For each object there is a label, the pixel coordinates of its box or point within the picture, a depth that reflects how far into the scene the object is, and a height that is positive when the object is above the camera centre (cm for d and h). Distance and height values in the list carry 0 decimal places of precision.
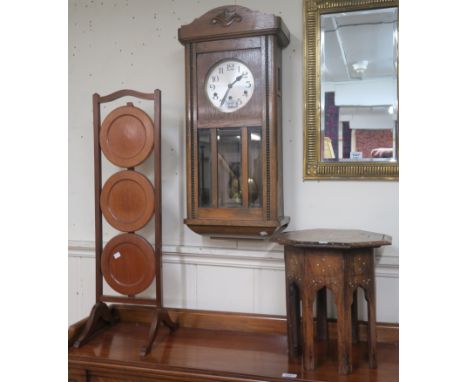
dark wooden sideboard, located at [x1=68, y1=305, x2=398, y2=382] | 169 -72
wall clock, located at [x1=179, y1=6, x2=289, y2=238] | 192 +25
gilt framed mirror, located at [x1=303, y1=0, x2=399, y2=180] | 194 +40
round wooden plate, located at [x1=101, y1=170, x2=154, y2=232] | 204 -9
